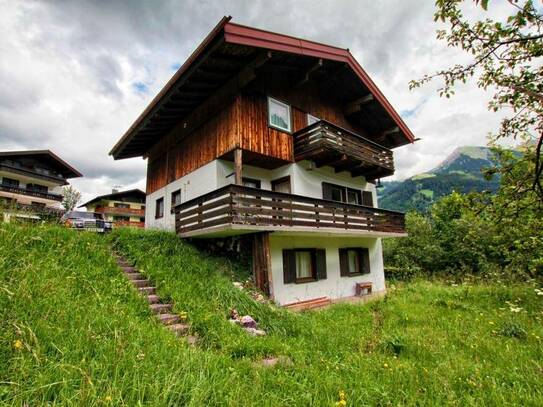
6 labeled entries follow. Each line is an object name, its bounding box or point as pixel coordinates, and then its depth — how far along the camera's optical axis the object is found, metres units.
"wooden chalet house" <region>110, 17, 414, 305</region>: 9.05
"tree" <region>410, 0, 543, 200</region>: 2.98
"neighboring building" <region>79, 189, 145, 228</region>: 41.56
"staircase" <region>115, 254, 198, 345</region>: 5.30
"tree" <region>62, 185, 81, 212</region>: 46.06
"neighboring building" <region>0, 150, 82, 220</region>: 29.45
